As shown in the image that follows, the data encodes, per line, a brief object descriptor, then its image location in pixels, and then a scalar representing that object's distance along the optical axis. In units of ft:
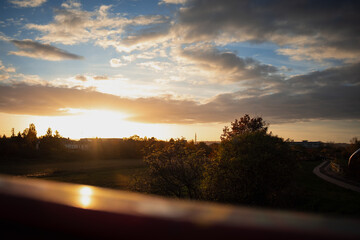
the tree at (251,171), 31.27
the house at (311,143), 524.11
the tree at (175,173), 36.32
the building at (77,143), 376.97
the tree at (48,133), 248.20
